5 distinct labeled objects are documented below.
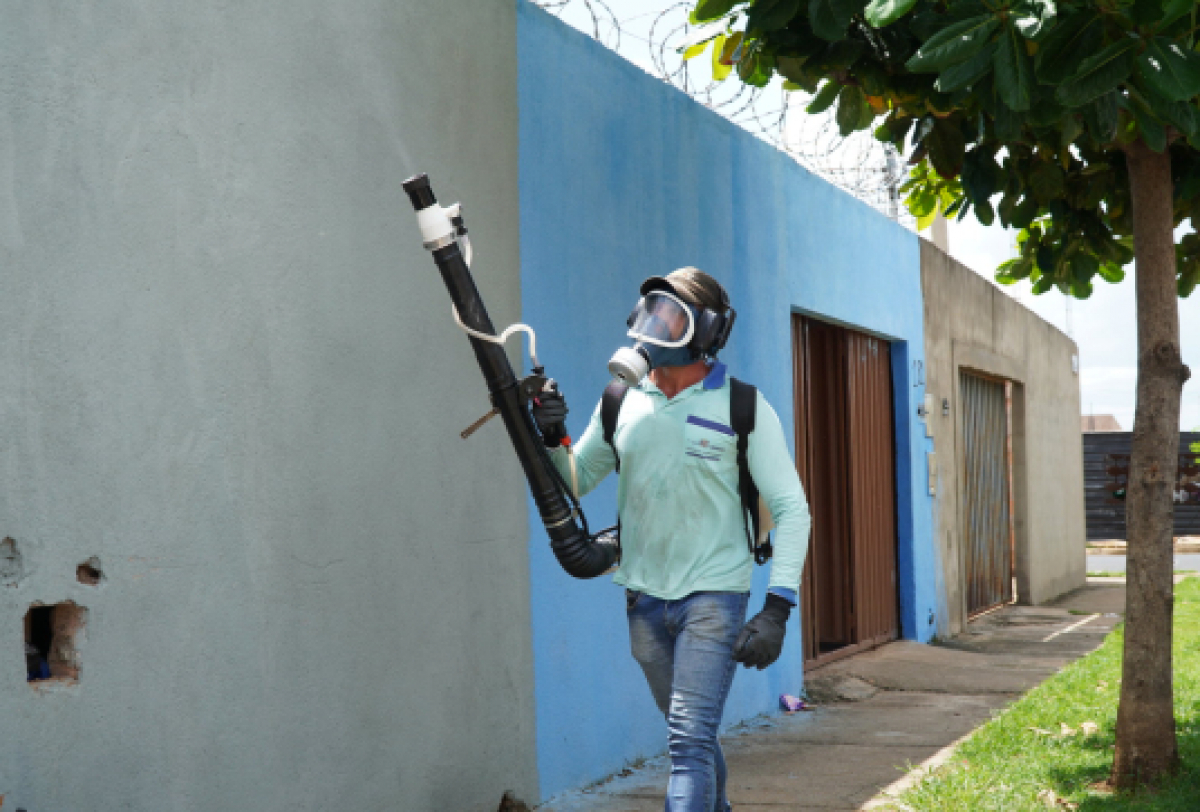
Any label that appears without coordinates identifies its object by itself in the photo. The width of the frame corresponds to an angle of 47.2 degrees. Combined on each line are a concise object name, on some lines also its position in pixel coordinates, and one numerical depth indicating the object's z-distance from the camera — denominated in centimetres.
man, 370
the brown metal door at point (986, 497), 1330
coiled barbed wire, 658
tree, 383
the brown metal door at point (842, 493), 980
